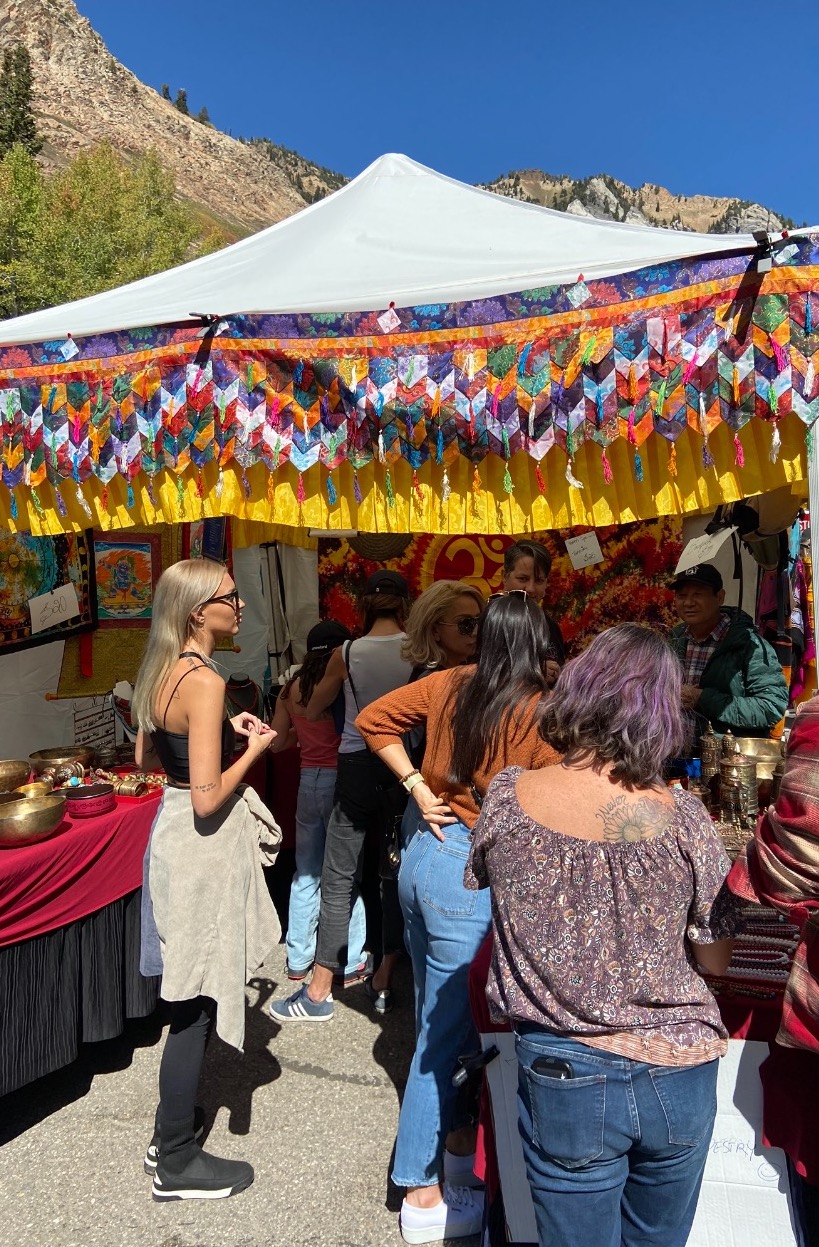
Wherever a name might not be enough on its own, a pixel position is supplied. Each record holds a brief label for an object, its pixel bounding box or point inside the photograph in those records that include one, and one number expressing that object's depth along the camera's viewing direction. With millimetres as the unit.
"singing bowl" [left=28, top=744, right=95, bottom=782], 3334
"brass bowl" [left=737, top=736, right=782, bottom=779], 2365
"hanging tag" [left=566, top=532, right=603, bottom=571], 4934
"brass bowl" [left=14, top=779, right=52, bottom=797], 2836
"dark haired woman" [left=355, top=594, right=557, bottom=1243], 1861
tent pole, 1934
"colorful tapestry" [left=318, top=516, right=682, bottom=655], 5105
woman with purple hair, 1244
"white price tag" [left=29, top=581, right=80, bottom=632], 4441
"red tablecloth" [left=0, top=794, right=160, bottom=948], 2377
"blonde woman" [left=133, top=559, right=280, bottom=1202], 2059
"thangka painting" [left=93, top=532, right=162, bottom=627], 4916
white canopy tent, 2307
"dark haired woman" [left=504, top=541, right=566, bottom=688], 3533
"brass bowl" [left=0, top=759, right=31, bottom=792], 2996
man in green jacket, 2852
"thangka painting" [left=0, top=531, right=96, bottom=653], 4344
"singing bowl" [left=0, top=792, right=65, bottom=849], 2436
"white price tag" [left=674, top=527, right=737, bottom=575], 2961
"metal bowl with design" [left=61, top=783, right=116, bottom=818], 2746
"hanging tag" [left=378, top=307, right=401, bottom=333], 2289
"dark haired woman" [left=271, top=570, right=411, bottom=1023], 2982
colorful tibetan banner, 2008
